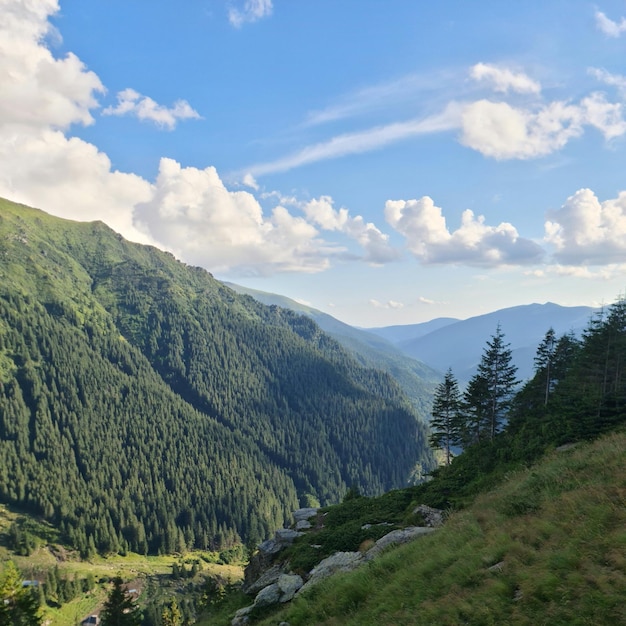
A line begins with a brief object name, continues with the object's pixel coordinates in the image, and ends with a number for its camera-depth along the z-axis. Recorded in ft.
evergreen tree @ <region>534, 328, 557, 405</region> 159.12
